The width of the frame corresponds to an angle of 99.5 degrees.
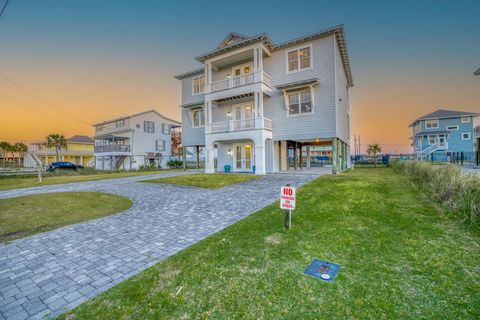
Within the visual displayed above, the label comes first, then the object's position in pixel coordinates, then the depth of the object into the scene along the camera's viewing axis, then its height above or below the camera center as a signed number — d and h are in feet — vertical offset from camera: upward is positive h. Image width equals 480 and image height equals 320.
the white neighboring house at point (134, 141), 106.52 +12.22
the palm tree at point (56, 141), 135.85 +15.35
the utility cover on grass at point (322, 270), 8.93 -5.18
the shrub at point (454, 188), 15.39 -3.13
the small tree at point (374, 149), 94.27 +4.16
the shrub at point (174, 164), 103.14 -1.33
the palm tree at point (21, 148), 167.61 +13.76
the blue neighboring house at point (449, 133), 104.73 +12.45
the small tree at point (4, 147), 158.17 +14.17
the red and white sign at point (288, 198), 13.70 -2.62
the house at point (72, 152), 144.36 +8.58
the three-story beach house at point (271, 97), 46.73 +16.35
